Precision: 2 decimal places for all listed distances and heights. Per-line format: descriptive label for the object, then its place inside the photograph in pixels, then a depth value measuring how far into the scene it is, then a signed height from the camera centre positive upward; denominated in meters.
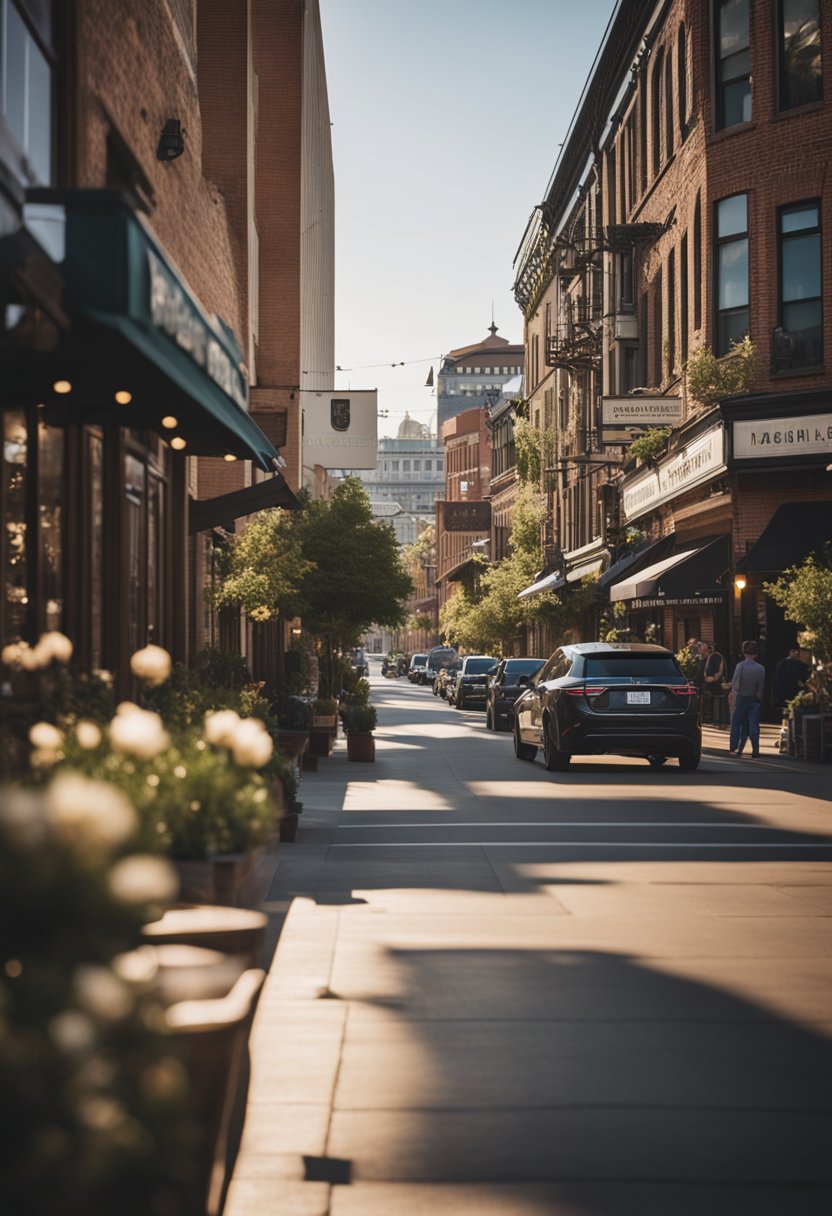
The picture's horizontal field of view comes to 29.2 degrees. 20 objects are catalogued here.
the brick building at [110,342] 6.48 +1.29
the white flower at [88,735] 5.20 -0.38
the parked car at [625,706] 21.70 -1.21
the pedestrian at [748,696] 25.45 -1.27
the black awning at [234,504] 18.89 +1.37
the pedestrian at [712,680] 31.41 -1.25
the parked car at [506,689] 36.31 -1.64
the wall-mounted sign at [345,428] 44.09 +5.27
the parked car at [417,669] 98.62 -3.24
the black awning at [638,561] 39.31 +1.46
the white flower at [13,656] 7.75 -0.18
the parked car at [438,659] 84.16 -2.20
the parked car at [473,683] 52.16 -2.13
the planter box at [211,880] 5.01 -0.82
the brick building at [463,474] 139.50 +13.13
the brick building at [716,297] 31.84 +7.24
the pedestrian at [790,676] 28.16 -1.06
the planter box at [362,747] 25.77 -2.09
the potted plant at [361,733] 25.80 -1.86
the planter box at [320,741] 26.09 -2.05
